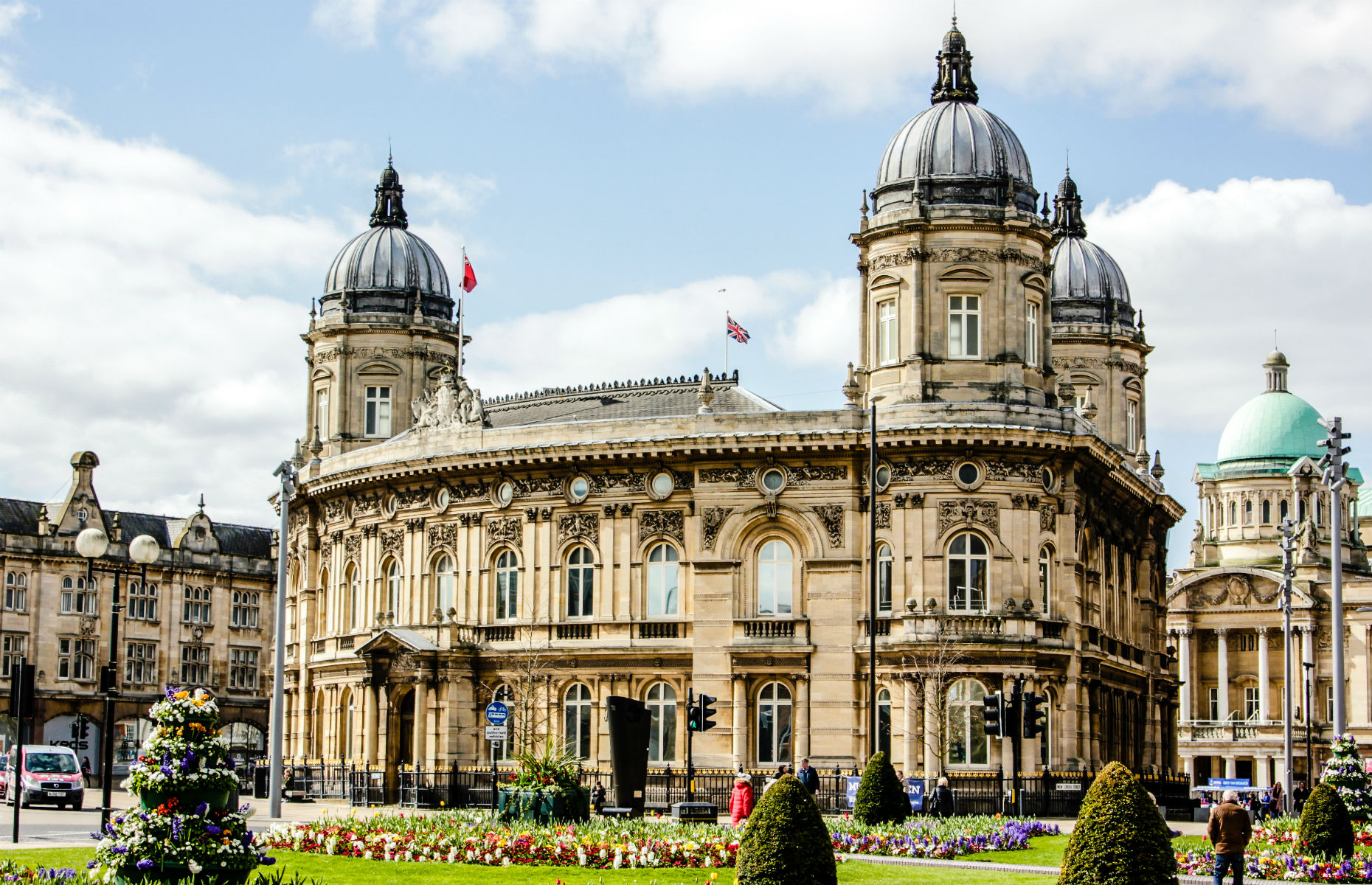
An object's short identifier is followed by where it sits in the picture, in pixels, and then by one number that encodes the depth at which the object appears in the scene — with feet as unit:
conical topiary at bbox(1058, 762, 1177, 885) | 71.67
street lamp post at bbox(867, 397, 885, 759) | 156.79
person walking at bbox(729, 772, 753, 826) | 115.55
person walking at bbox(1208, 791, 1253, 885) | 92.73
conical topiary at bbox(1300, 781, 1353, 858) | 110.32
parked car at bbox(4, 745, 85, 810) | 183.73
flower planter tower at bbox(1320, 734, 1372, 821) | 119.85
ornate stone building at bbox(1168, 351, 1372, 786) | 367.04
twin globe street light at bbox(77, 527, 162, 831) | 124.88
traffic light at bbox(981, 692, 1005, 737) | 140.36
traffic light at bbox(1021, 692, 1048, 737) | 144.15
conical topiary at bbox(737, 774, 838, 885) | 75.31
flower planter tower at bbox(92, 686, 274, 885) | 79.87
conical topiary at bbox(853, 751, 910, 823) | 131.85
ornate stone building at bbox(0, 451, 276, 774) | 317.01
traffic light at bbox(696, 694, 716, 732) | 166.30
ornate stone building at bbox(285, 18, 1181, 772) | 190.60
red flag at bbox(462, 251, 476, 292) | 223.92
